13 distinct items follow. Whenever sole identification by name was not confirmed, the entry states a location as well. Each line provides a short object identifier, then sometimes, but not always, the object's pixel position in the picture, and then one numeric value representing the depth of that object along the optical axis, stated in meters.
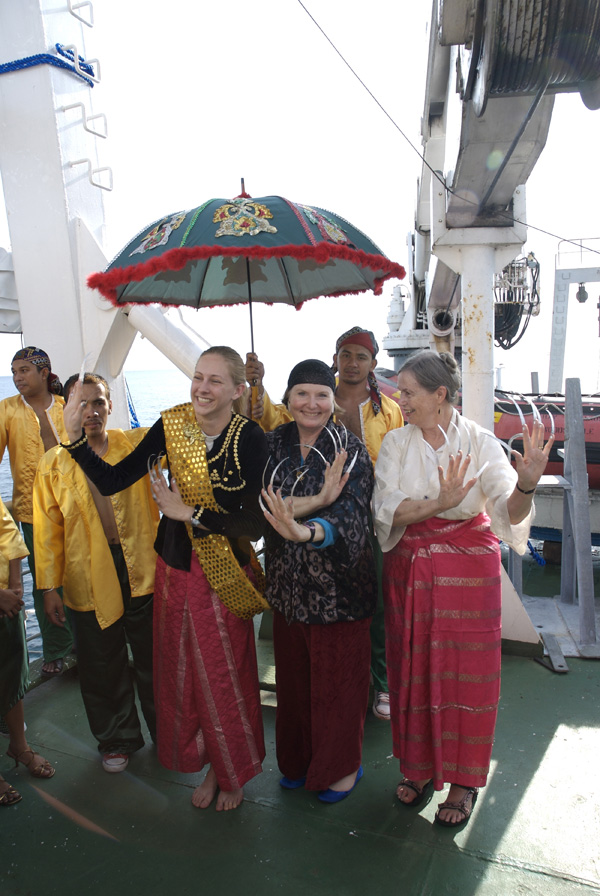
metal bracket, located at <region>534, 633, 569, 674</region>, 3.58
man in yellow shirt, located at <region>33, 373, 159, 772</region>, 2.69
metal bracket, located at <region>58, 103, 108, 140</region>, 4.29
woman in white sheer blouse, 2.33
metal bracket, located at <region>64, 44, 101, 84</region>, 4.25
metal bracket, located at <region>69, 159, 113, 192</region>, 4.48
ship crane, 2.67
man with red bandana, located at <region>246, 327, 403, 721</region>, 3.14
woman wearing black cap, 2.36
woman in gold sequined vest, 2.36
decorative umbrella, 2.01
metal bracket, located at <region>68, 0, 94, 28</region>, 4.24
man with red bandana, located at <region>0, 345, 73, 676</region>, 3.65
